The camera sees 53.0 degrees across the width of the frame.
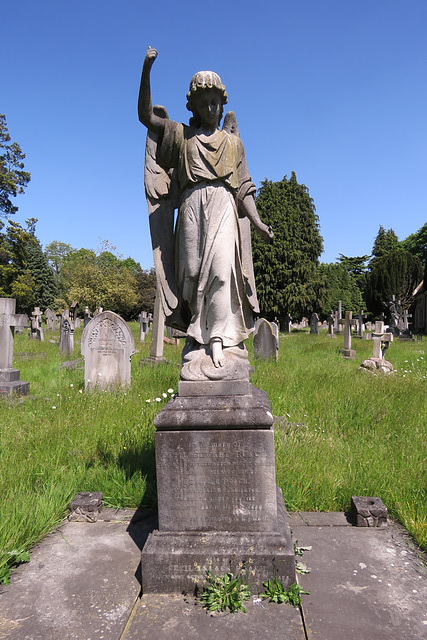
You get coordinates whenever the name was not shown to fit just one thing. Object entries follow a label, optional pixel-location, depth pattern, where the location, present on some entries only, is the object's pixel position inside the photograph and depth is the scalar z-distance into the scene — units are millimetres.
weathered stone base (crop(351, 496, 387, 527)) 3162
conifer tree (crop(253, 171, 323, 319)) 29344
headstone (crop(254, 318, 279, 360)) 11852
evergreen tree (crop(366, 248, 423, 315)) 34625
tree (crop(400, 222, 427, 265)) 43431
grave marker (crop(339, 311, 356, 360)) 14352
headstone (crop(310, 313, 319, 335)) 28969
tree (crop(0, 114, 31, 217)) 28359
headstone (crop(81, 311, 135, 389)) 8062
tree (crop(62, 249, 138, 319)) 43531
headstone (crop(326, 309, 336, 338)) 24656
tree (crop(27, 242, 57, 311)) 48500
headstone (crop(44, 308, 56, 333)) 28828
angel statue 2854
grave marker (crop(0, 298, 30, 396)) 8211
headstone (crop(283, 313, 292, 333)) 30516
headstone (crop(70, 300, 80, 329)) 29344
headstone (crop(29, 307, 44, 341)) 20531
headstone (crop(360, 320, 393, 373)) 9641
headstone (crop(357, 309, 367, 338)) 29678
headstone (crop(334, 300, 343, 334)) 29809
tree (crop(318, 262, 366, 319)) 46750
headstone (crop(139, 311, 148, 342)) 19406
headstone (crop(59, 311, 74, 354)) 13938
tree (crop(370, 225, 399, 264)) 51188
